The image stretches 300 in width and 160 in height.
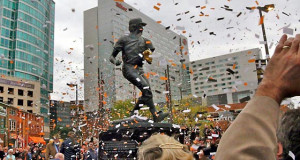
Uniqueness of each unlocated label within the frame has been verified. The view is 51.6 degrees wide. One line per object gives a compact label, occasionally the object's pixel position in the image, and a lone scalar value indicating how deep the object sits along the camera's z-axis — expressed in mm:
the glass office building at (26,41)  68812
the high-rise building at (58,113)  113344
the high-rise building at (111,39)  71631
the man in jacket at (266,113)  986
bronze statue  7664
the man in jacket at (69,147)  10703
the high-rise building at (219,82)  109750
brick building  35938
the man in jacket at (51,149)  11094
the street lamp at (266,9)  7936
